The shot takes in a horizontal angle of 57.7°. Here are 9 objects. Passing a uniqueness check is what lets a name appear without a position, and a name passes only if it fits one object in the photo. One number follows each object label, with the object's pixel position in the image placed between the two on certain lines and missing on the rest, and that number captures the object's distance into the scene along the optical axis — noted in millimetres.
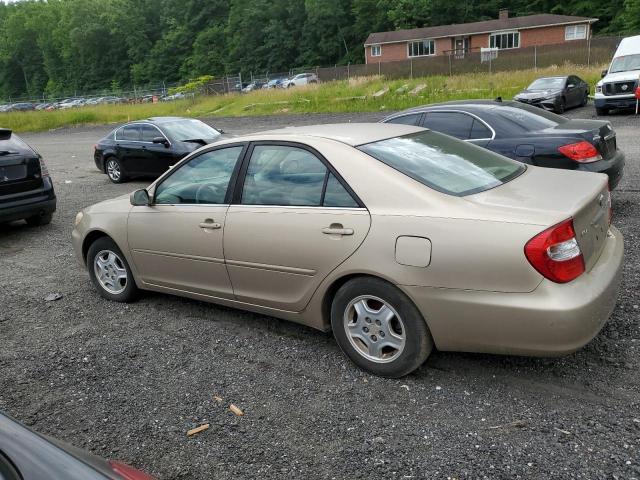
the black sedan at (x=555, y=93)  21234
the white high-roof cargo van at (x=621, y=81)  18469
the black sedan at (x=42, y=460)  1607
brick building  55094
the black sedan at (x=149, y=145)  12617
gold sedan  3191
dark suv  8172
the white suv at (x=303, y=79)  43781
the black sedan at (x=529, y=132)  6707
